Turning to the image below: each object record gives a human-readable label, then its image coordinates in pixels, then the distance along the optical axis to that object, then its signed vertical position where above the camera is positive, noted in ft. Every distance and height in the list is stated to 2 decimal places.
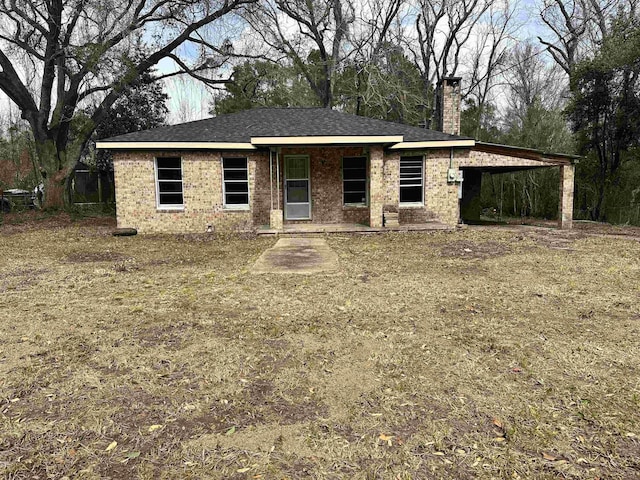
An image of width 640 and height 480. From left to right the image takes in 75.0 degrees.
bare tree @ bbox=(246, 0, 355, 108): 76.89 +30.96
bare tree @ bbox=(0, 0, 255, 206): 54.34 +19.59
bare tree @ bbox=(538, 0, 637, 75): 68.90 +29.37
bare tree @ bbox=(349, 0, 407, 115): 79.56 +29.55
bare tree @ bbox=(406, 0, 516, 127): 84.33 +31.61
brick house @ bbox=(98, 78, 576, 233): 40.29 +2.46
